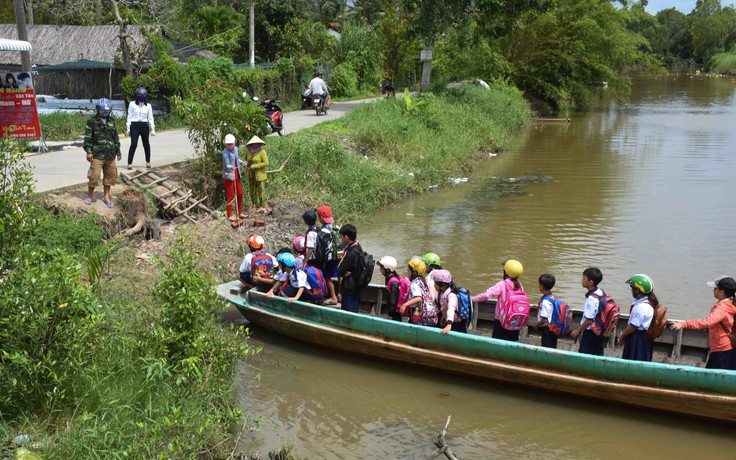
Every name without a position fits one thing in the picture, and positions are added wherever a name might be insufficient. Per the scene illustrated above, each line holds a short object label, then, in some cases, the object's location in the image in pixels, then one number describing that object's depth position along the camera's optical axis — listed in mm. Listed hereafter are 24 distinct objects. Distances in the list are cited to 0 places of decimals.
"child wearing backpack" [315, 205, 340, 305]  9258
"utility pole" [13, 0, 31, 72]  14869
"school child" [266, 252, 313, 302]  8984
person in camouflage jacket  10547
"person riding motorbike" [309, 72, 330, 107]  24031
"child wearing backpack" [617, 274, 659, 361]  7137
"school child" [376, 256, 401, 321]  8492
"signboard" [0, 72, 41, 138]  14164
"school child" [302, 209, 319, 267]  9258
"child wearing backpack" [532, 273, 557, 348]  7469
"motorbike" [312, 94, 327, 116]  23891
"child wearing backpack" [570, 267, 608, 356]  7397
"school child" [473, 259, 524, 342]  7820
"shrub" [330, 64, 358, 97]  32188
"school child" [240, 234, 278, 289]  9370
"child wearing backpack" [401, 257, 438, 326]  8148
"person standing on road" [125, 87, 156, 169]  12562
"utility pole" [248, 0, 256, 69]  26375
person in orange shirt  7027
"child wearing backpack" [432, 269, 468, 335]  7934
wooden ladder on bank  12085
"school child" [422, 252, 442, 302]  8211
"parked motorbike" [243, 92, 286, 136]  17980
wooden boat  6906
